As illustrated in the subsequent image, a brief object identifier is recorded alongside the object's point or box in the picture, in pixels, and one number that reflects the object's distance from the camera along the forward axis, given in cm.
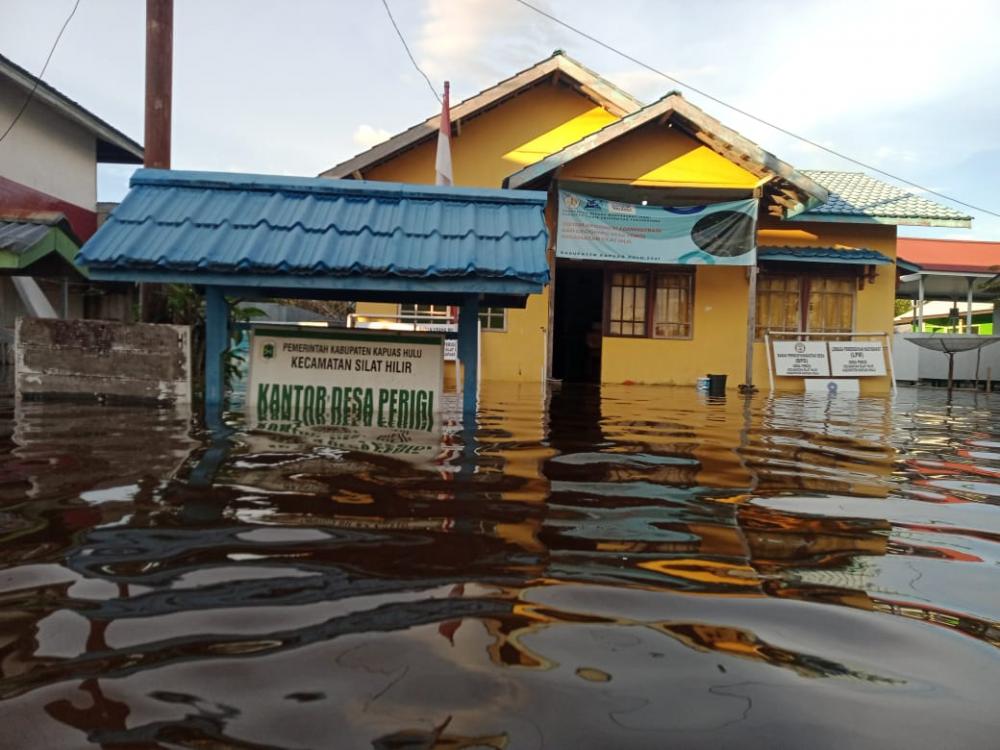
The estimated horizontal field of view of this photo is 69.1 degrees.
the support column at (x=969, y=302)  2124
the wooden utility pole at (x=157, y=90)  598
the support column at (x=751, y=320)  1278
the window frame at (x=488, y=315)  1356
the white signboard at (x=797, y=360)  1375
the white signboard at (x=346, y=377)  494
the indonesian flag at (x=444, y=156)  1008
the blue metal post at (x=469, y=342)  505
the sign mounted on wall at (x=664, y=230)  1245
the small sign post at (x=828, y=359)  1376
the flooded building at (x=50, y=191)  1194
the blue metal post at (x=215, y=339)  489
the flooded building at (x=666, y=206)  1312
